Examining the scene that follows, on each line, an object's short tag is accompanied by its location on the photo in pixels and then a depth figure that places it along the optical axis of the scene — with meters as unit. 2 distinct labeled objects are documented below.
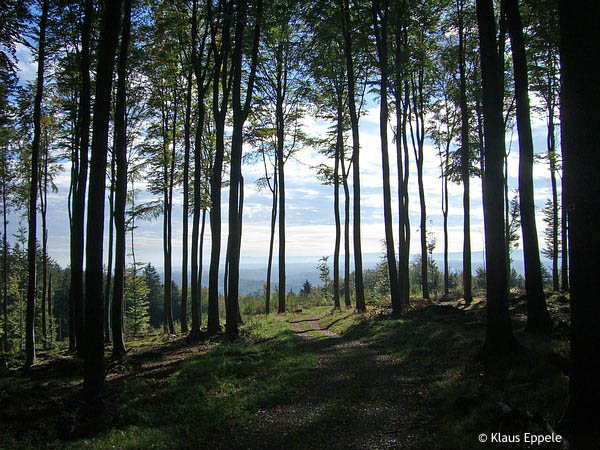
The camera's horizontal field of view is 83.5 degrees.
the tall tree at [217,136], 14.16
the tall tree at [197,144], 15.19
